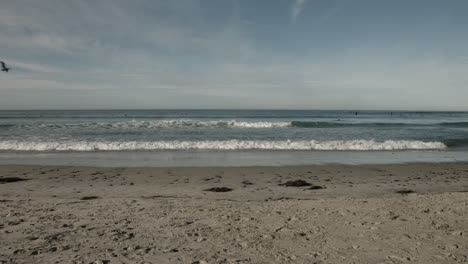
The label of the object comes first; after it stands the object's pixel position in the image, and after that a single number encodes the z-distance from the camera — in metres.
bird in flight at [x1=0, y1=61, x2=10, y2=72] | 11.03
